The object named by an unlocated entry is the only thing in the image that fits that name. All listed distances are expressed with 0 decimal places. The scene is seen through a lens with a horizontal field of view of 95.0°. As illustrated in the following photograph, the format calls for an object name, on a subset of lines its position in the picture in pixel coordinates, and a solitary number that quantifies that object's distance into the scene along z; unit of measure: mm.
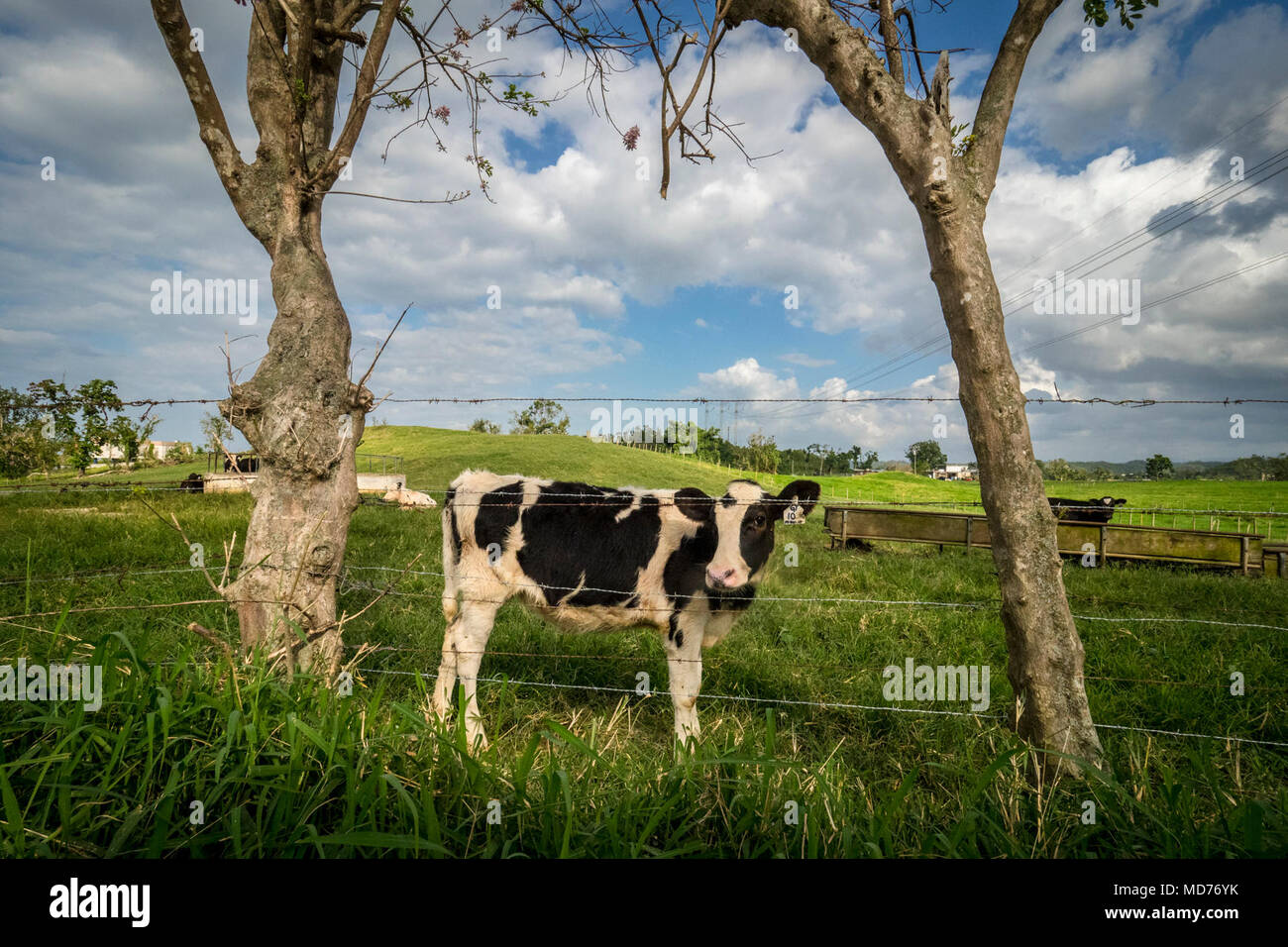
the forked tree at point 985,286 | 3066
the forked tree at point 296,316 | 3496
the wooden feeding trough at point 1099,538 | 9625
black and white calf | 4289
